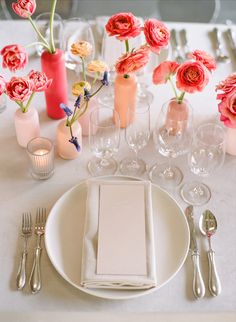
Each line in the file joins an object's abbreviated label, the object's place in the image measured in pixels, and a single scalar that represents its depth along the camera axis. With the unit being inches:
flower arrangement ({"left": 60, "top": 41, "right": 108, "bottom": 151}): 44.6
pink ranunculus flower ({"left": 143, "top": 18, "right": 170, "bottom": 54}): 44.8
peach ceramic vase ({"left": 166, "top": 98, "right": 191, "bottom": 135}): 50.7
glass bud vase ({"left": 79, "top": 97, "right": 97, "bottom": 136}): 53.2
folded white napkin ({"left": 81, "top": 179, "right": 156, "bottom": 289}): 38.5
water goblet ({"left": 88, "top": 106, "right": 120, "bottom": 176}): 48.6
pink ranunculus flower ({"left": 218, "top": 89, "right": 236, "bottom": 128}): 44.6
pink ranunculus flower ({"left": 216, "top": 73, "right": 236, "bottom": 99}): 45.0
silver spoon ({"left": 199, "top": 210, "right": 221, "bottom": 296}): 40.1
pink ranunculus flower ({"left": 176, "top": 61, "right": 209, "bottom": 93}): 43.8
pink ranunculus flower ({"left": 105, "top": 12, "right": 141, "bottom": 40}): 45.8
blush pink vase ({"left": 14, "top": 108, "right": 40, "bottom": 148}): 50.1
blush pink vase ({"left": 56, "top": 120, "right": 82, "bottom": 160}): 49.6
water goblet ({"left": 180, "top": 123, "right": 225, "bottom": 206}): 45.9
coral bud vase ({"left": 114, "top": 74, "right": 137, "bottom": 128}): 51.7
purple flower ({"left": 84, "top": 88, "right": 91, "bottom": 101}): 43.7
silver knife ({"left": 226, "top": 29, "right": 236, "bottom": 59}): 67.2
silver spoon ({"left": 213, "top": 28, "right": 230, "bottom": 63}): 65.2
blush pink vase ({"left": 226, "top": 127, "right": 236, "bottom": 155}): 51.5
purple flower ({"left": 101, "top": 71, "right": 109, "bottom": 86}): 44.5
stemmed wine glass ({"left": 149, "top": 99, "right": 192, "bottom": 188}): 49.1
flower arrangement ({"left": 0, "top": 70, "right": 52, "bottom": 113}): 43.3
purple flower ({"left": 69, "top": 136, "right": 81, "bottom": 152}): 45.0
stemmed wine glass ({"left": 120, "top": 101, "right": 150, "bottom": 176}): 50.0
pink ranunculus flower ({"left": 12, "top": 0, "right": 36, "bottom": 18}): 44.9
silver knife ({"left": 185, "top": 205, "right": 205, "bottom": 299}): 39.7
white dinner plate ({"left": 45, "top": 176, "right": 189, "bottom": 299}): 40.0
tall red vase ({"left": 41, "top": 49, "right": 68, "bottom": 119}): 50.8
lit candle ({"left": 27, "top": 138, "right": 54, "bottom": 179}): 47.7
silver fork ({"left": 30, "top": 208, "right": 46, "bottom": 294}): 39.4
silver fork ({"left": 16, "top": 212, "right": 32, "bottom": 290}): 39.6
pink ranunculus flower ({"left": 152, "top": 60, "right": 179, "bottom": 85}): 48.2
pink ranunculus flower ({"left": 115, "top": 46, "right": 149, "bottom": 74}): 45.4
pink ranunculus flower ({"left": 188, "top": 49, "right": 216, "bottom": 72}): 45.5
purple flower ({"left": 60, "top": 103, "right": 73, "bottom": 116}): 43.4
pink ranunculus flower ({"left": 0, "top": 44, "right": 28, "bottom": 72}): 42.6
